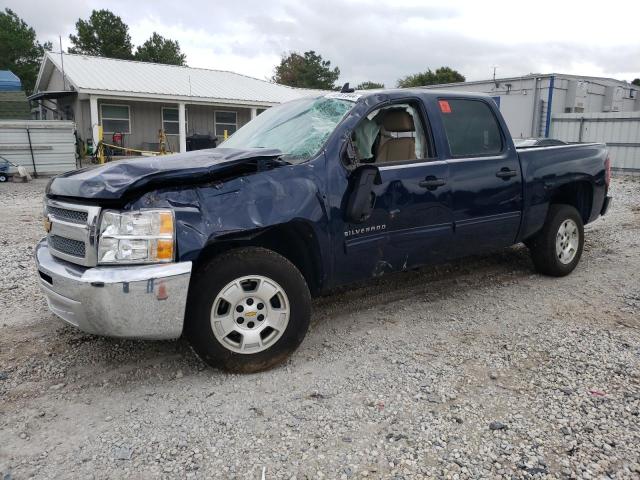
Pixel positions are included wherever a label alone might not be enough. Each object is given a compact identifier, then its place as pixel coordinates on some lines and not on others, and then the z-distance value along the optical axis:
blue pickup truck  3.04
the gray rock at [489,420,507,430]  2.85
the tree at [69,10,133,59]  47.12
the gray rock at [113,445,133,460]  2.62
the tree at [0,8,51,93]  45.47
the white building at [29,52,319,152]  20.16
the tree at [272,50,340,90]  58.09
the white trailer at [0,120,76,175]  15.38
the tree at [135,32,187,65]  50.61
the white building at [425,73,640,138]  21.03
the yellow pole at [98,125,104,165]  18.03
